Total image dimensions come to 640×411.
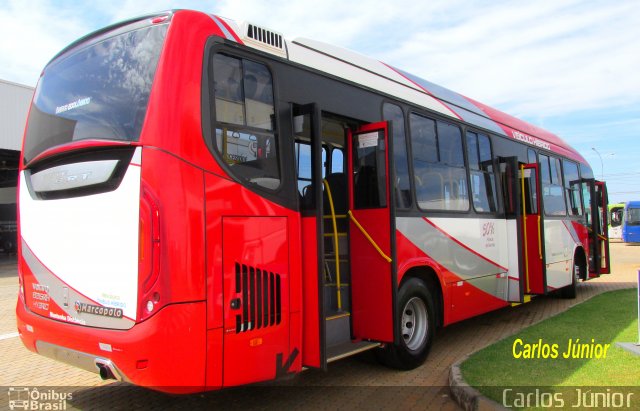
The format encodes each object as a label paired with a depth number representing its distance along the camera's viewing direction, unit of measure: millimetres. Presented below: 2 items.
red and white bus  3438
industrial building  18281
